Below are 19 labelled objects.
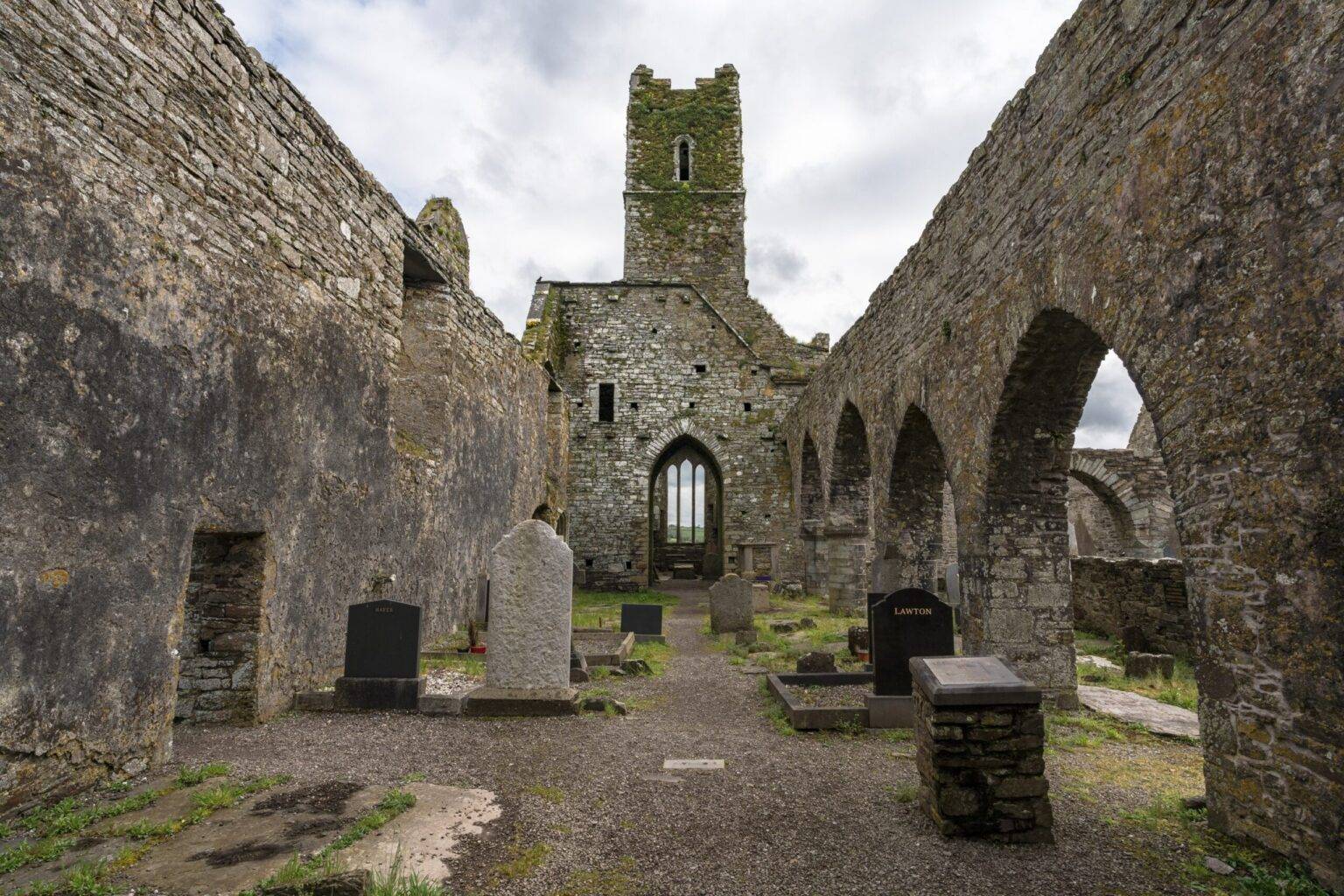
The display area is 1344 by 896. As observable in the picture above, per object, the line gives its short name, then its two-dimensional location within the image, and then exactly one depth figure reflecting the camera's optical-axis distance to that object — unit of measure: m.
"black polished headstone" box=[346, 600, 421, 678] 6.29
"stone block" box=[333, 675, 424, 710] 6.15
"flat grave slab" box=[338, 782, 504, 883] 3.19
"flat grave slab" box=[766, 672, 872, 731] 5.85
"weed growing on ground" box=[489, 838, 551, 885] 3.18
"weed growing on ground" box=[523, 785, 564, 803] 4.18
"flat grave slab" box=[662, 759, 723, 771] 4.82
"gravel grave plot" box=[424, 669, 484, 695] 6.89
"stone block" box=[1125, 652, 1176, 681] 7.79
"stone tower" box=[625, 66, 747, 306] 25.78
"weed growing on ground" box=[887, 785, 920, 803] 4.11
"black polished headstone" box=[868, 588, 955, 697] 6.13
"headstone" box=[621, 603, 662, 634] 11.16
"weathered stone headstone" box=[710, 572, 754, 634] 11.37
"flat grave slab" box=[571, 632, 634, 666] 8.66
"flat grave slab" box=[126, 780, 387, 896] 2.99
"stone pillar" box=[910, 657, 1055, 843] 3.54
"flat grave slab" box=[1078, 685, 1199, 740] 5.78
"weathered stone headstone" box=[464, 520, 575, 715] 6.40
